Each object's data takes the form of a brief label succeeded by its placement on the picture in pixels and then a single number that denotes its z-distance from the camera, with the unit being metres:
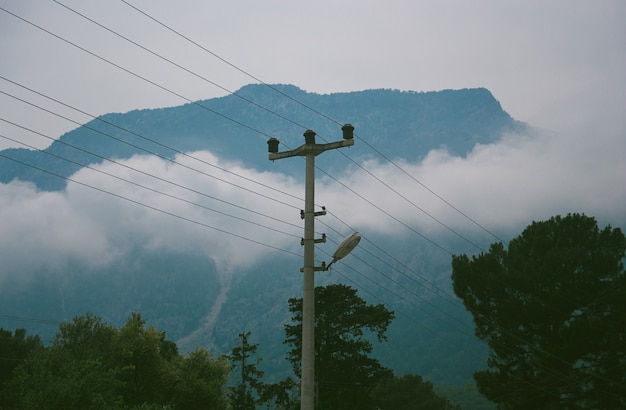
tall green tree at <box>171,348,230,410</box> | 48.78
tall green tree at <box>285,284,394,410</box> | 64.94
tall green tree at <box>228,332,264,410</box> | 77.44
